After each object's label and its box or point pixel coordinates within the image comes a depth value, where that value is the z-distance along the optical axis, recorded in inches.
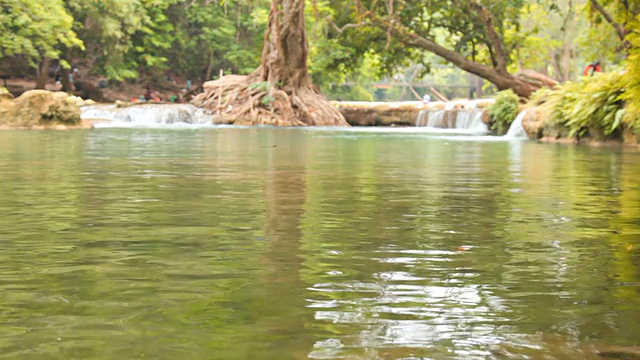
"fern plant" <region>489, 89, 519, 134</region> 1145.6
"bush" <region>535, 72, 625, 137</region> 791.7
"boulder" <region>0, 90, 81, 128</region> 1040.8
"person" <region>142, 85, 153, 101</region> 2069.4
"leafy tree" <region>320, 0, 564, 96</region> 1288.1
